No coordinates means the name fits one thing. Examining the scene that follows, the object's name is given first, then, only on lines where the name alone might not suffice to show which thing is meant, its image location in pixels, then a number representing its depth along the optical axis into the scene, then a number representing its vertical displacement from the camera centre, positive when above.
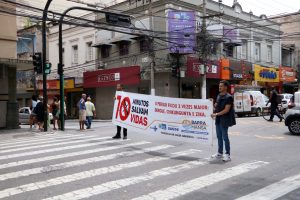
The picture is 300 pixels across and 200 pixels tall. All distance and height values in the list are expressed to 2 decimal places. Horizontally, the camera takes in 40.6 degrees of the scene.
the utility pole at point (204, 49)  28.48 +3.47
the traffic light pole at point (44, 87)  18.45 +0.49
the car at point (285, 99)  31.75 -0.27
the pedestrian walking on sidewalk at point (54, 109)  19.66 -0.54
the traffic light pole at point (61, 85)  19.00 +0.59
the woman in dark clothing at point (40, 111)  19.12 -0.63
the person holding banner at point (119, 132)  13.25 -1.15
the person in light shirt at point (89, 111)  19.14 -0.64
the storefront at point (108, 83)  33.00 +1.23
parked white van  28.70 -0.49
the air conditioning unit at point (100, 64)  37.28 +3.10
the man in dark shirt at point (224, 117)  9.24 -0.47
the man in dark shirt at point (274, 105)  20.11 -0.46
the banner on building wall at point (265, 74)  38.22 +2.16
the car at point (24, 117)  32.38 -1.49
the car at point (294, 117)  14.61 -0.78
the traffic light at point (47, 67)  19.02 +1.46
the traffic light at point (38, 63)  18.92 +1.65
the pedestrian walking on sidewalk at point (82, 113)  18.84 -0.73
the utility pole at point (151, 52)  29.76 +3.39
